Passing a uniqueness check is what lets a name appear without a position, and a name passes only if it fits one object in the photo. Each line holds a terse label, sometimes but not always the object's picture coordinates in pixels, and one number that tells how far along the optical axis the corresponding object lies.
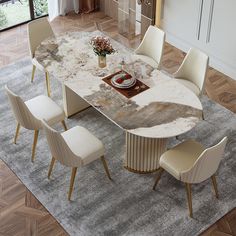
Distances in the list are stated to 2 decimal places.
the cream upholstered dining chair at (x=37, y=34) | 4.38
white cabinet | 4.49
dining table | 3.29
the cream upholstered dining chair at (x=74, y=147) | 3.19
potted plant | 3.73
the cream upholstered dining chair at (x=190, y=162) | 3.04
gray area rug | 3.27
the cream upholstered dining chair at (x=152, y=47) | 4.16
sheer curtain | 5.68
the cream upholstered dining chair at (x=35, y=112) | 3.50
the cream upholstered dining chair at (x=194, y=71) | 3.85
